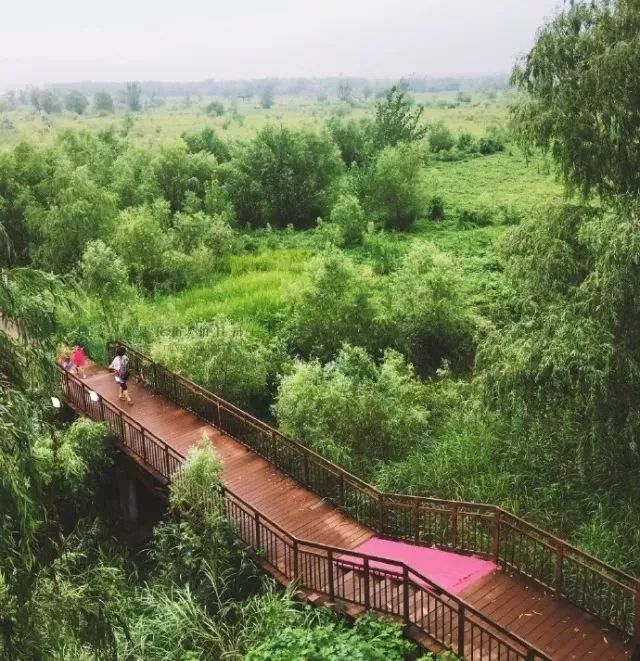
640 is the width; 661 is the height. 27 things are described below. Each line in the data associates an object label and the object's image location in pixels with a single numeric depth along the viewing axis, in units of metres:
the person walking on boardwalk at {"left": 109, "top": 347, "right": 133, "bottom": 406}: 18.38
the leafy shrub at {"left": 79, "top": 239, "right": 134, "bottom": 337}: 21.80
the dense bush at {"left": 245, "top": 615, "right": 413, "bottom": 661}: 9.66
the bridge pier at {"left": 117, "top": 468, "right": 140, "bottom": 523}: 16.94
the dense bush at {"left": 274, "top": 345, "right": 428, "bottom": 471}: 15.88
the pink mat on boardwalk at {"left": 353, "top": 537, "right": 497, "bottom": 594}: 11.35
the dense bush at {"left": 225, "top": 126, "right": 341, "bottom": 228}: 42.66
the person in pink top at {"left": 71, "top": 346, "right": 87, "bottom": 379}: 20.42
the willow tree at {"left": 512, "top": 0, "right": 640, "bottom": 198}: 11.36
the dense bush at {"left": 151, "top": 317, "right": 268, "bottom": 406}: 18.98
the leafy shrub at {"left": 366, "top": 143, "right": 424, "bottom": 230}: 40.38
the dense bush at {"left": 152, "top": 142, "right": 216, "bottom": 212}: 41.91
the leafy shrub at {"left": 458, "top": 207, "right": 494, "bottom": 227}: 40.59
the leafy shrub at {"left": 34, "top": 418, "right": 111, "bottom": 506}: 14.80
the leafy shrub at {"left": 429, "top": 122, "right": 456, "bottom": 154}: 67.19
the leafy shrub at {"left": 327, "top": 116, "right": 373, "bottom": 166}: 56.75
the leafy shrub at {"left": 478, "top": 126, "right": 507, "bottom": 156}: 66.19
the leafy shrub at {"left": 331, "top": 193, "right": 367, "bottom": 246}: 36.91
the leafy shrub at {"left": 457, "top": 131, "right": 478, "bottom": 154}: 66.25
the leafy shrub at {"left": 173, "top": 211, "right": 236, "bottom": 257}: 32.91
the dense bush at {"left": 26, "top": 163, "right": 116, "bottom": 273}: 28.89
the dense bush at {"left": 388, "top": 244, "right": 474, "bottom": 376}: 22.38
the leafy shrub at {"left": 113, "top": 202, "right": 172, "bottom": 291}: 29.53
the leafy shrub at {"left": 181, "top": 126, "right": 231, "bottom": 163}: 51.44
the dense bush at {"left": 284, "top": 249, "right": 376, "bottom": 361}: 21.88
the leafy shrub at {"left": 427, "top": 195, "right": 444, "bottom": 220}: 42.93
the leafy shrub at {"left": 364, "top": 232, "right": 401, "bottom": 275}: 31.47
